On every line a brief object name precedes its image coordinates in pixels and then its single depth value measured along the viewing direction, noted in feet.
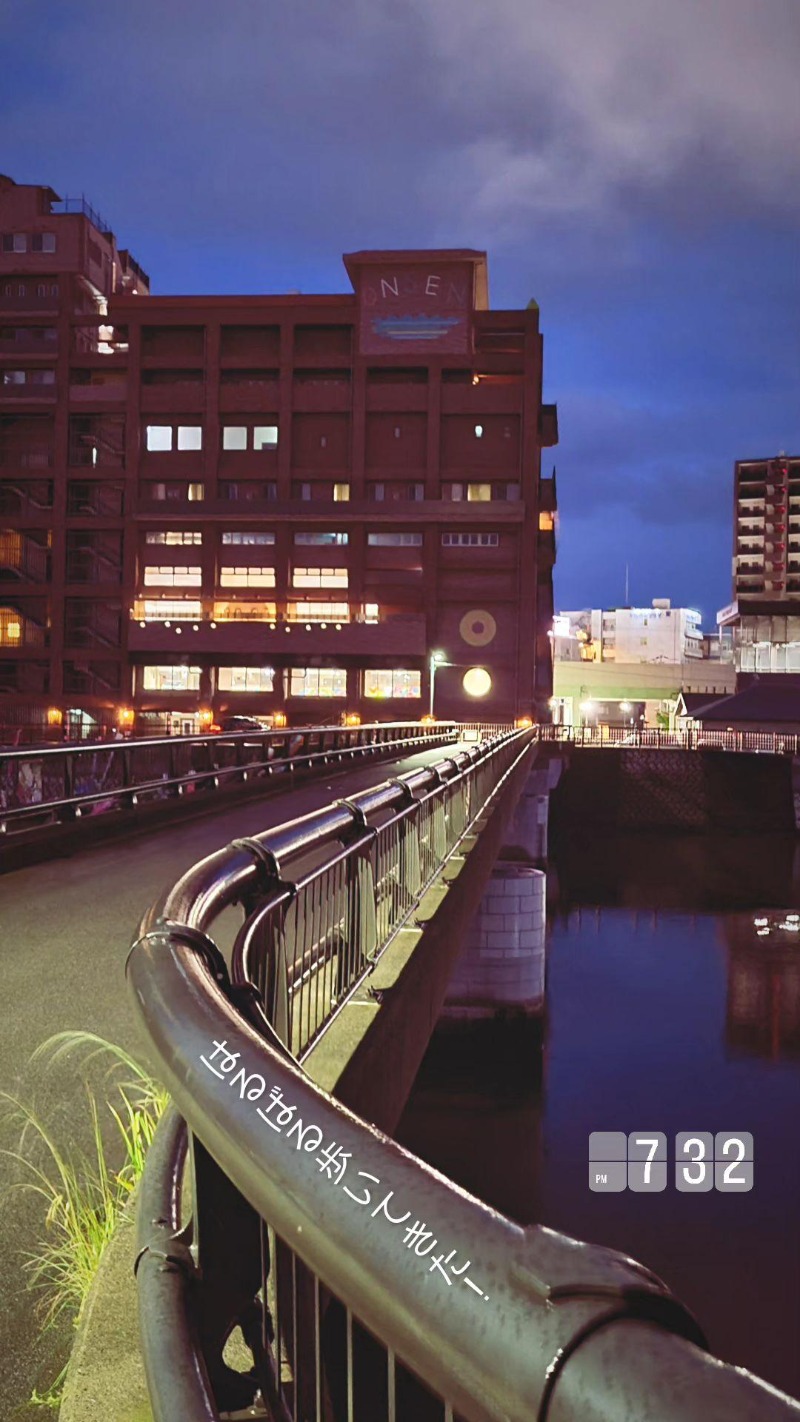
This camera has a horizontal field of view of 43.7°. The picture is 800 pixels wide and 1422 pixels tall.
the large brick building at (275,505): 231.91
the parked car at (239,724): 164.76
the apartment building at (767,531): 418.72
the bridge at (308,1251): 3.23
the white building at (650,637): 449.48
